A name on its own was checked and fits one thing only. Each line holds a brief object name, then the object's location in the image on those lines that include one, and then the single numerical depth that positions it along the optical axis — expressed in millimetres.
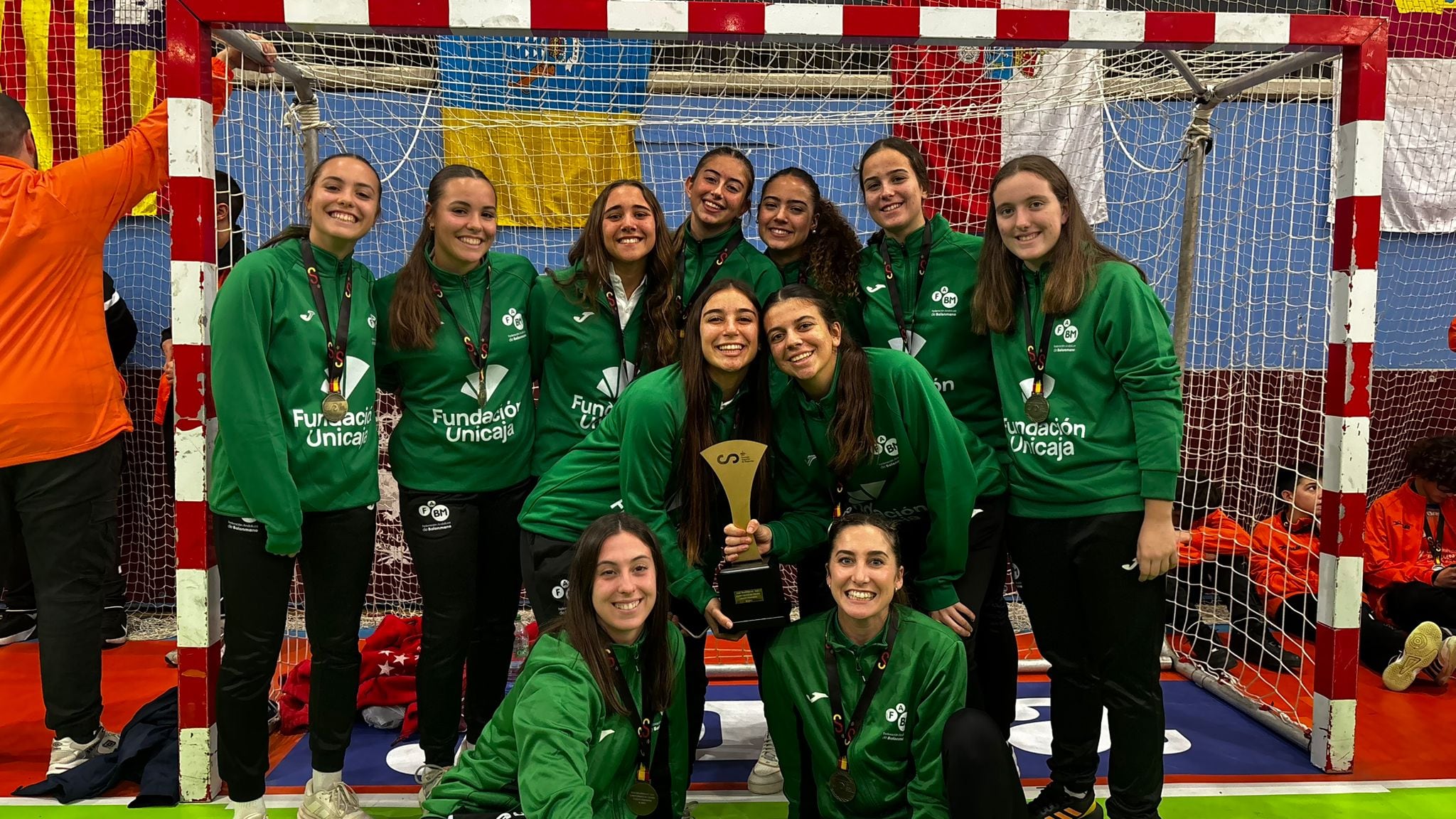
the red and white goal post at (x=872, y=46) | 2916
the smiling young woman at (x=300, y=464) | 2520
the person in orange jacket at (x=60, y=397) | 3105
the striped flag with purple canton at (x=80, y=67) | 4816
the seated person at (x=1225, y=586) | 4223
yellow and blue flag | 4648
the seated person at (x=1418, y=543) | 4289
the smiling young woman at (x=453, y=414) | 2803
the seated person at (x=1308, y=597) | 3965
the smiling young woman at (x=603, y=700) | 2180
